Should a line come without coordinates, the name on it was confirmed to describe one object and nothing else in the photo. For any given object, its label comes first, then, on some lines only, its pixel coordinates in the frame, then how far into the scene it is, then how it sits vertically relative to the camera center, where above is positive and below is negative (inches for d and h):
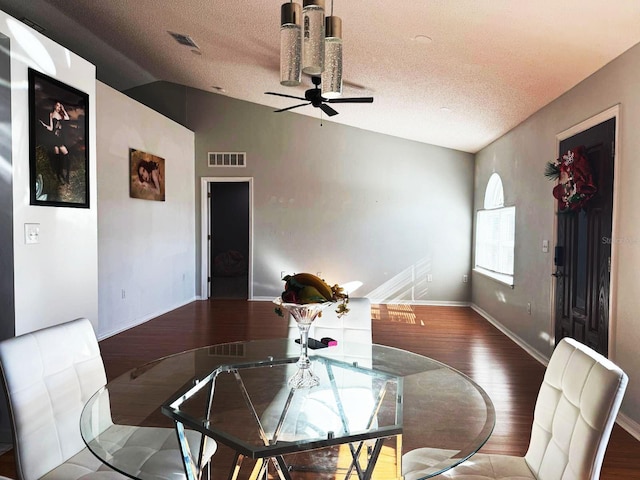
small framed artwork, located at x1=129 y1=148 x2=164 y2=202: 219.3 +25.1
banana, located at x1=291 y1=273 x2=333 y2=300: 67.2 -8.7
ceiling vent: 192.0 +81.4
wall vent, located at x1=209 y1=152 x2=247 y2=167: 298.8 +44.1
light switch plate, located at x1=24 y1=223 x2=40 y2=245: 106.5 -2.4
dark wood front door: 126.7 -8.4
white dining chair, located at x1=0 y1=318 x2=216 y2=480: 59.2 -27.6
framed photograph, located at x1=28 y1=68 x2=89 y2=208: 109.7 +21.3
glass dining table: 55.1 -26.6
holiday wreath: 131.4 +14.4
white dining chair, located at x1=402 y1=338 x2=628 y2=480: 50.5 -24.8
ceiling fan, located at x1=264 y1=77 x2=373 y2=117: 172.4 +51.9
